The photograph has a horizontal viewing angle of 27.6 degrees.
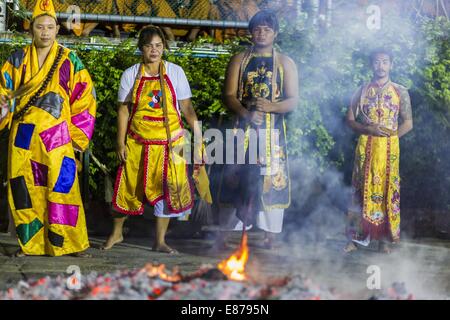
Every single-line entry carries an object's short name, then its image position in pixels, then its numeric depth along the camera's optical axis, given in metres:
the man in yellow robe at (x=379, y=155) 7.16
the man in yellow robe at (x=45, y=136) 6.53
